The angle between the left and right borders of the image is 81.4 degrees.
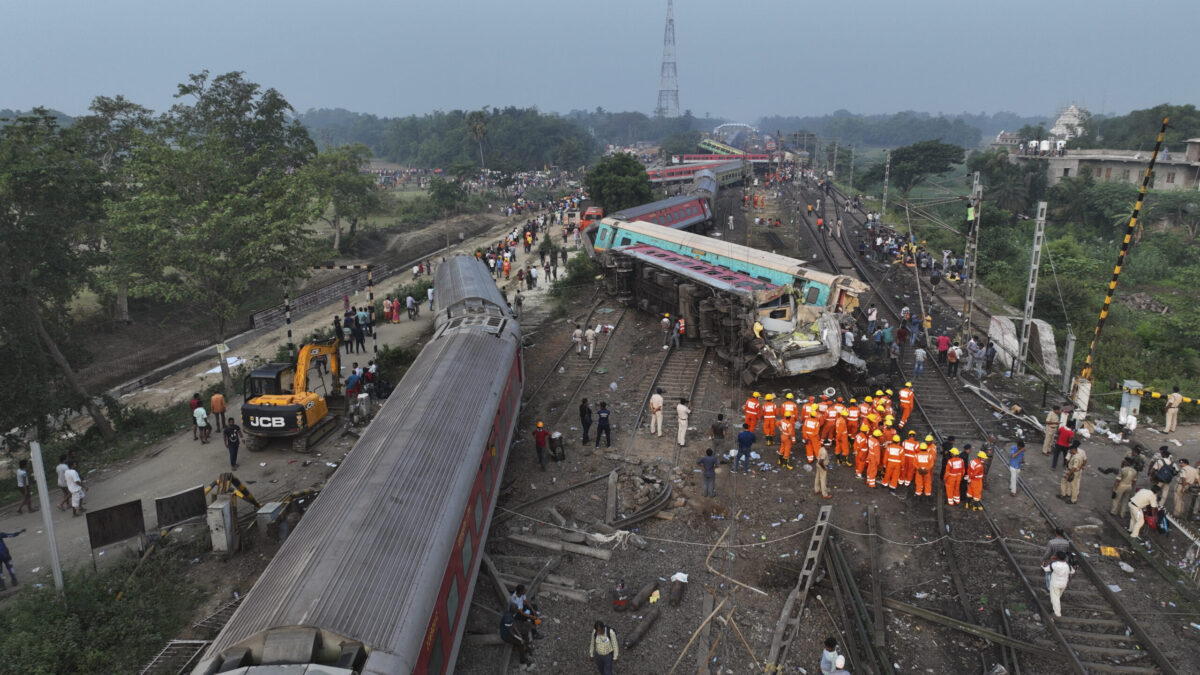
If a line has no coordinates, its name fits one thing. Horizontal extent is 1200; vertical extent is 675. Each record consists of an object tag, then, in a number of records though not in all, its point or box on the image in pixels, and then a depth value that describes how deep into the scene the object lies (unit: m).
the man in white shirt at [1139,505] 12.71
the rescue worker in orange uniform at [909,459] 14.66
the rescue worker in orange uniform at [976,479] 13.72
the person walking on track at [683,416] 16.75
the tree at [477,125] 84.12
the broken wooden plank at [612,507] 13.88
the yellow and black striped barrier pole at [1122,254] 15.32
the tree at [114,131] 32.19
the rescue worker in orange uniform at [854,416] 15.99
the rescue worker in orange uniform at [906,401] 17.66
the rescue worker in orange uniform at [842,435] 15.97
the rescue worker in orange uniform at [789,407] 15.88
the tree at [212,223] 19.81
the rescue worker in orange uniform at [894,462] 14.74
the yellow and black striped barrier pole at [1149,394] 17.55
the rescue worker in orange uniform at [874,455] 14.93
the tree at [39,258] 16.28
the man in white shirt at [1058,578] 10.71
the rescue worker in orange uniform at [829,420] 16.08
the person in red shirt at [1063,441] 15.45
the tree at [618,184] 52.44
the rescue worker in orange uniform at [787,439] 15.98
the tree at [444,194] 62.75
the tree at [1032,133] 91.50
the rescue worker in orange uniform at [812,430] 15.28
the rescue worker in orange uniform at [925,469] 14.11
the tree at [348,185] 46.66
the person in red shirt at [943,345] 22.25
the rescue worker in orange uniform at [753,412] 16.64
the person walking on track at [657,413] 17.44
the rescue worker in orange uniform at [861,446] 15.18
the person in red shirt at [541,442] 15.88
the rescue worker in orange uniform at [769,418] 17.00
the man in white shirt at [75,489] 14.40
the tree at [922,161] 68.00
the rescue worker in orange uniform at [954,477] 13.93
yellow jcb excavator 16.70
